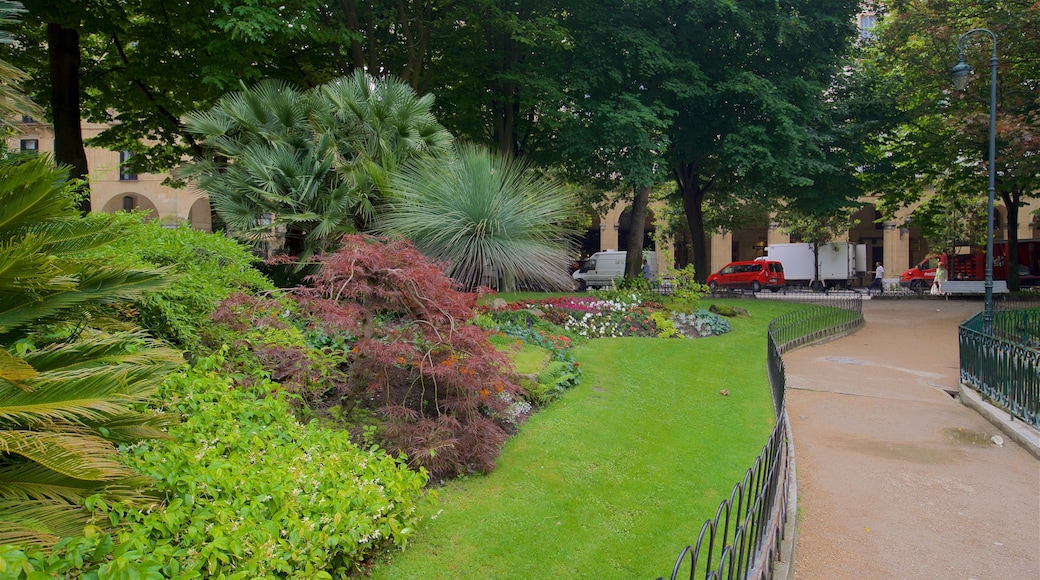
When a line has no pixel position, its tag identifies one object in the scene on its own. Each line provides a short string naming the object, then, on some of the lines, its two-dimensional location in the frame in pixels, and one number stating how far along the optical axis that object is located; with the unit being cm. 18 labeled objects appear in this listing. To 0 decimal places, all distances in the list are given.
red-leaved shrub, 536
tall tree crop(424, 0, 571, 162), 1761
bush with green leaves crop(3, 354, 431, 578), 303
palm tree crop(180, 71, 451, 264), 998
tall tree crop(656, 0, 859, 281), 1961
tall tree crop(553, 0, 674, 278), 1842
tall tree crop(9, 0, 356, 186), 1331
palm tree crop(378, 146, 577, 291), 816
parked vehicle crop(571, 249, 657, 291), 3534
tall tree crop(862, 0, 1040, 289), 1895
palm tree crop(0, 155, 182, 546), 257
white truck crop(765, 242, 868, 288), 4041
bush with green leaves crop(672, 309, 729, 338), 1538
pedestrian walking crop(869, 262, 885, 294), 3697
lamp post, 1399
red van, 3756
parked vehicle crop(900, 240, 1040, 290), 3412
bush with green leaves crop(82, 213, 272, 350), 526
